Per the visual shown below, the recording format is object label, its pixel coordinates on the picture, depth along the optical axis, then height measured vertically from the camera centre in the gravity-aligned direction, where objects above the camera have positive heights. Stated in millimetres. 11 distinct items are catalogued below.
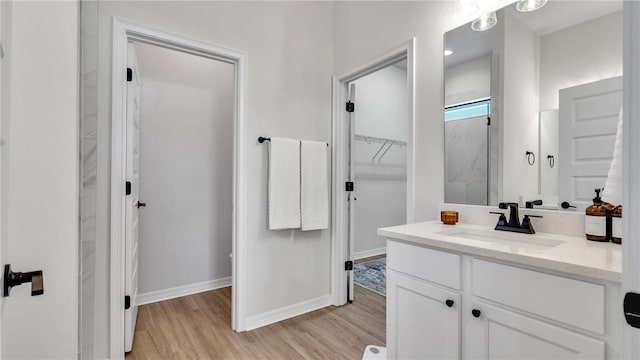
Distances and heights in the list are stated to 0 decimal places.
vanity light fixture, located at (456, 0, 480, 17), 1713 +1008
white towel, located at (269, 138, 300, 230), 2277 -25
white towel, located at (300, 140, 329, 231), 2436 -42
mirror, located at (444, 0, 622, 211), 1306 +395
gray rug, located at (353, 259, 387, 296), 3078 -1075
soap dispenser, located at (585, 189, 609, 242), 1198 -158
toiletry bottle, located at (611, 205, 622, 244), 1167 -162
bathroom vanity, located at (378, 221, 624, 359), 884 -404
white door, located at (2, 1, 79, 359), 864 +10
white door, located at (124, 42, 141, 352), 1847 -113
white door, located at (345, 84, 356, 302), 2701 -120
